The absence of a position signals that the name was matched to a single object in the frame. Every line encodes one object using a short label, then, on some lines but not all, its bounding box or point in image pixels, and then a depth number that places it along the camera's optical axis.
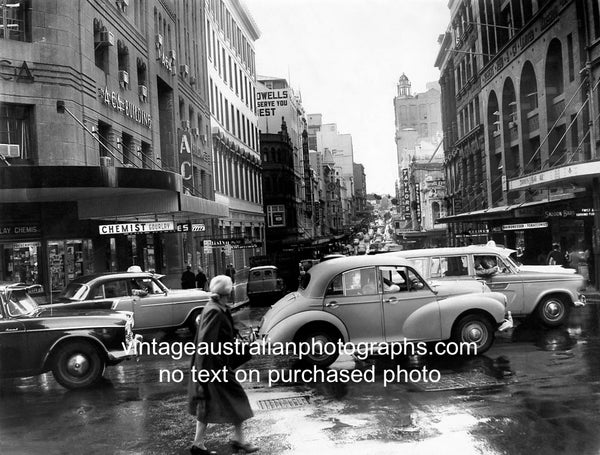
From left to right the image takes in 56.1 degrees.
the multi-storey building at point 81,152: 14.50
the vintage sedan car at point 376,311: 9.18
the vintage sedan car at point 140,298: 12.17
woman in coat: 5.47
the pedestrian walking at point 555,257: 13.59
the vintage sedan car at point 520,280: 11.48
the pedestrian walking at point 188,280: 16.33
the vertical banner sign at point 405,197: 17.16
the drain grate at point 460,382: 7.78
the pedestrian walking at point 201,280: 17.38
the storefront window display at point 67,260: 15.58
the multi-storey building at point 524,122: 13.69
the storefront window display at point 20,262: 14.59
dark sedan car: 8.53
